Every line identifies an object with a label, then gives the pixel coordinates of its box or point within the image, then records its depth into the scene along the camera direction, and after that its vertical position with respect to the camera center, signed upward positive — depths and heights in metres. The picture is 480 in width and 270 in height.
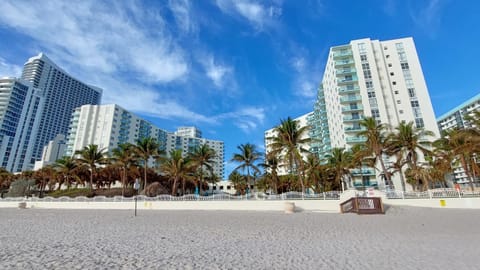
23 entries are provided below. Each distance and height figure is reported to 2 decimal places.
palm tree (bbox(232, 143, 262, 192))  32.28 +4.97
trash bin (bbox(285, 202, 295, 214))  17.53 -1.19
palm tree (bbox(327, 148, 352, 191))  36.38 +4.68
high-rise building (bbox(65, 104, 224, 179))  80.75 +24.15
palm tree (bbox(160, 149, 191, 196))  33.47 +4.25
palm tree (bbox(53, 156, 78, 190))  39.66 +4.92
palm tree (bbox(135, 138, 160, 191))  33.38 +6.40
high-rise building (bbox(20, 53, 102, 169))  124.75 +60.64
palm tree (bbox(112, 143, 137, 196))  33.72 +5.62
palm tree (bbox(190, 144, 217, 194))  34.94 +5.59
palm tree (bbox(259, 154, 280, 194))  38.11 +4.52
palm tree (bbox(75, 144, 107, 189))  36.62 +5.96
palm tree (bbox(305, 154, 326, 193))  38.69 +3.34
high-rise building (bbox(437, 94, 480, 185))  84.80 +31.72
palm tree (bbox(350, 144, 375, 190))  28.14 +4.19
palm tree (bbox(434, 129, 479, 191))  21.59 +4.25
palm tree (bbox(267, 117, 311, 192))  26.39 +6.07
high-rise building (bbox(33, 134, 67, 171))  97.06 +19.19
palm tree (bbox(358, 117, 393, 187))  27.27 +6.14
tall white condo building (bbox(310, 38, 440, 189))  44.28 +20.77
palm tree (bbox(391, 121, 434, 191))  28.27 +6.02
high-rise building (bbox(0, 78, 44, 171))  98.56 +33.98
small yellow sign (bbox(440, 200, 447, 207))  18.14 -1.01
